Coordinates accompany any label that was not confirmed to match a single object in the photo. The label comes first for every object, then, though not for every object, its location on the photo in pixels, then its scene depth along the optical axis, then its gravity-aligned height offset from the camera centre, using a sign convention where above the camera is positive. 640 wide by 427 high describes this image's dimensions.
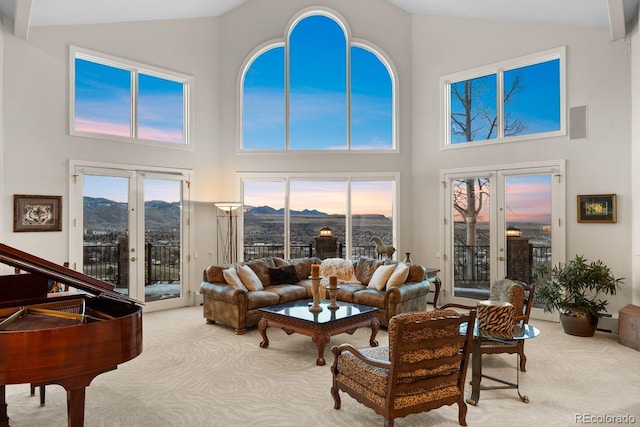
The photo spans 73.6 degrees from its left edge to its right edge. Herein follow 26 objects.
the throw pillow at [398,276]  6.65 -0.96
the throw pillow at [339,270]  7.56 -0.98
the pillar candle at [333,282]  5.51 -0.86
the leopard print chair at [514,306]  4.27 -0.97
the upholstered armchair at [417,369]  3.03 -1.15
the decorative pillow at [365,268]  7.37 -0.93
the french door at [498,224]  7.07 -0.15
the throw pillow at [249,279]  6.73 -1.01
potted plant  6.02 -1.15
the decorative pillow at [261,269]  7.21 -0.90
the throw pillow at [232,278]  6.60 -0.98
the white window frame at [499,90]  6.95 +2.33
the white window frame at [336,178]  8.83 +0.78
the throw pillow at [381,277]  6.80 -0.99
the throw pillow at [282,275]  7.25 -1.03
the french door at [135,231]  7.02 -0.27
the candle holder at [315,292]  5.55 -1.00
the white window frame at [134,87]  6.84 +2.34
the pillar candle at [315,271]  5.52 -0.72
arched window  8.96 +2.60
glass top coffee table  4.99 -1.29
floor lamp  8.83 -0.43
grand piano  2.47 -0.79
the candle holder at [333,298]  5.55 -1.10
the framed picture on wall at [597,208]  6.39 +0.12
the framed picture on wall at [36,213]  6.18 +0.03
